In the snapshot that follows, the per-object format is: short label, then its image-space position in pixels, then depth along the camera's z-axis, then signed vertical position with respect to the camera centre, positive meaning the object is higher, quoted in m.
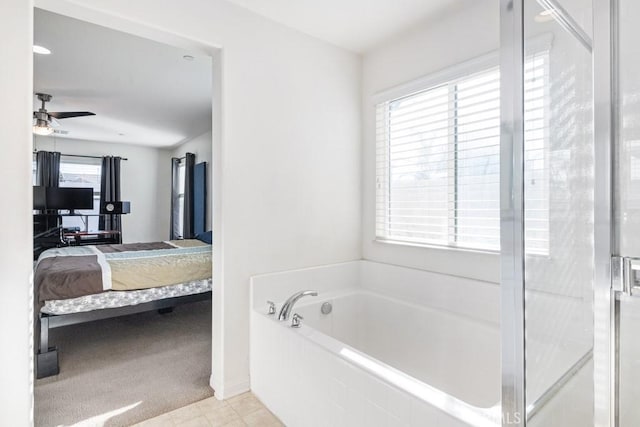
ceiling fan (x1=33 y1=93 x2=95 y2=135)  3.54 +1.01
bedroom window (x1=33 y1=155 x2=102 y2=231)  6.43 +0.65
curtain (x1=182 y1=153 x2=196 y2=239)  6.11 +0.33
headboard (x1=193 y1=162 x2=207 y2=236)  5.78 +0.24
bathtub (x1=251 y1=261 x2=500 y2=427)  1.35 -0.73
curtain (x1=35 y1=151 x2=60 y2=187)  6.00 +0.77
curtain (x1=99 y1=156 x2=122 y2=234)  6.65 +0.49
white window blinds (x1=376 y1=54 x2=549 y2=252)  2.10 +0.33
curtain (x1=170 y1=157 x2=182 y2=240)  6.99 +0.34
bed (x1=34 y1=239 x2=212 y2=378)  2.54 -0.59
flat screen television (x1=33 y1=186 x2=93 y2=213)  5.36 +0.24
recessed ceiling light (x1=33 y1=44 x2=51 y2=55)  2.77 +1.33
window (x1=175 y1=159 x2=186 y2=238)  6.82 +0.30
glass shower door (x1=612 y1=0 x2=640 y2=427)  0.85 +0.14
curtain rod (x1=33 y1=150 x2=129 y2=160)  6.40 +1.07
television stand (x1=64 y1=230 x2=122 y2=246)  5.68 -0.43
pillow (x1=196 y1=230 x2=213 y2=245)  4.29 -0.32
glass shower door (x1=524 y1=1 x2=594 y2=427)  0.96 -0.04
